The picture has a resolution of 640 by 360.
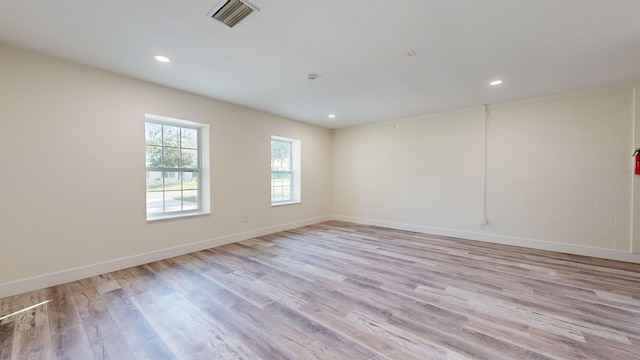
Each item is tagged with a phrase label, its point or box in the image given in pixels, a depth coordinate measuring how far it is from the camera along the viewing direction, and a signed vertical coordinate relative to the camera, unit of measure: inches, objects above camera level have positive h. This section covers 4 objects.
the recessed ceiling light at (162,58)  102.3 +52.1
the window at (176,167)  137.7 +7.1
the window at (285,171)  209.6 +7.1
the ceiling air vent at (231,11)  71.0 +52.0
